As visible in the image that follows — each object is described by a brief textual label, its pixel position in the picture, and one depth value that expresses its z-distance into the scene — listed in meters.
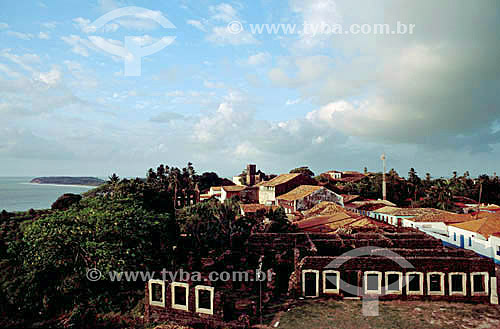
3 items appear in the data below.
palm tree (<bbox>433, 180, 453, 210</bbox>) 58.19
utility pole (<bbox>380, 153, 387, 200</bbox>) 69.58
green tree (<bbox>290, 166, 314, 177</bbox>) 111.07
